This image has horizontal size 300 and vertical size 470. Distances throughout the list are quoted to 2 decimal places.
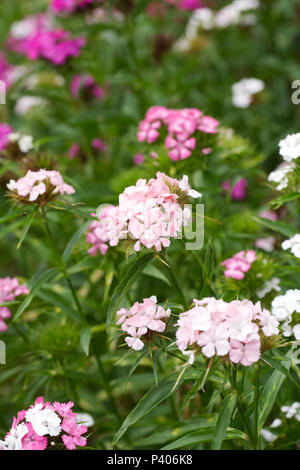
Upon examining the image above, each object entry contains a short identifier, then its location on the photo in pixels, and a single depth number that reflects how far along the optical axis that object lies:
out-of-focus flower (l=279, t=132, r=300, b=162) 1.52
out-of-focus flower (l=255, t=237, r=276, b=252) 1.75
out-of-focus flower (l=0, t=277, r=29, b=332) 1.61
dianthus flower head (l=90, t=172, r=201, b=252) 1.42
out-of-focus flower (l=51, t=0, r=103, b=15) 1.98
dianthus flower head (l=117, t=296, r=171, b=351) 1.43
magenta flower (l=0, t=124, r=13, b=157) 1.82
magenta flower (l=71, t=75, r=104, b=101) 2.20
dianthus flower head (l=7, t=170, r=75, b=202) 1.51
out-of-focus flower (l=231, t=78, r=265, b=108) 2.04
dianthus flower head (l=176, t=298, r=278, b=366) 1.37
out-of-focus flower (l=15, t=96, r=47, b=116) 2.40
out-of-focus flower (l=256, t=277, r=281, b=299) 1.61
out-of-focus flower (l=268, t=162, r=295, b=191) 1.56
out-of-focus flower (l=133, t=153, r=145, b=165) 1.97
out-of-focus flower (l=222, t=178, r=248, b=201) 2.00
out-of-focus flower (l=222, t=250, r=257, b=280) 1.58
